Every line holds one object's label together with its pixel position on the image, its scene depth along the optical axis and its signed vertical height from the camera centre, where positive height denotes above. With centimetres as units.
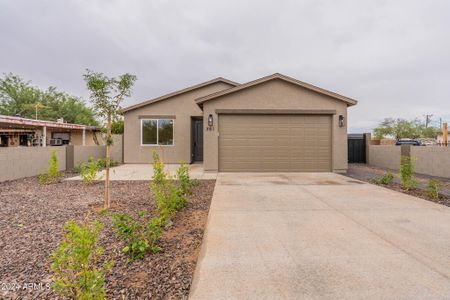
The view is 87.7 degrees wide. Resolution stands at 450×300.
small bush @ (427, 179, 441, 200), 569 -98
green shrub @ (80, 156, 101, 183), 713 -75
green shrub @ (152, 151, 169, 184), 544 -50
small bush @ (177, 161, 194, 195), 573 -81
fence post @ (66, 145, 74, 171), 1084 -37
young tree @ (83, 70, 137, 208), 455 +113
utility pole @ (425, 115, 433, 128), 4141 +549
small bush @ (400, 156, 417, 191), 650 -69
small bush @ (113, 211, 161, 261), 275 -109
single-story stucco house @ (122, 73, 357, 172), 991 +92
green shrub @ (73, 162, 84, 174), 1017 -87
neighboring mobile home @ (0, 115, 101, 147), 2022 +126
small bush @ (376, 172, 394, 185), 727 -94
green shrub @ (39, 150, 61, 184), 755 -81
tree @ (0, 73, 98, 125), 2717 +590
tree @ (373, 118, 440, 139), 3847 +340
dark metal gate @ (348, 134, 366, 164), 1377 -4
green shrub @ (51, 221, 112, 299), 174 -91
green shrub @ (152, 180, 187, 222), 400 -97
